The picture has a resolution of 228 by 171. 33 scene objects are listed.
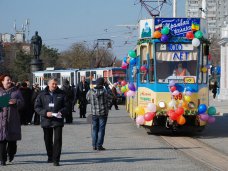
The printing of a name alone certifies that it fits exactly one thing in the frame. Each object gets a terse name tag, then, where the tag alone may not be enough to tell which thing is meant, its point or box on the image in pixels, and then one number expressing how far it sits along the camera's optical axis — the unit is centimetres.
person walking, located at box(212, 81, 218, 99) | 5122
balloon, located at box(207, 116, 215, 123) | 1758
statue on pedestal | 5662
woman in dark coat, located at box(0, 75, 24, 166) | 1129
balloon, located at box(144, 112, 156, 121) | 1708
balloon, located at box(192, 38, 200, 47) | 1741
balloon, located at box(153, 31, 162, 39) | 1752
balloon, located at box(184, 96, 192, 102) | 1709
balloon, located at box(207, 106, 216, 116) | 1767
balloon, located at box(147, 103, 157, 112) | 1702
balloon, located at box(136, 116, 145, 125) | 1731
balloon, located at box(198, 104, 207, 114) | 1716
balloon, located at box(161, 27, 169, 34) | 1738
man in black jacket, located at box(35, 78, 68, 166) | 1137
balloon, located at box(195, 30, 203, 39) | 1746
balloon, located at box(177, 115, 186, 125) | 1680
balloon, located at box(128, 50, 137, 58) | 1995
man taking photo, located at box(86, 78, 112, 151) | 1399
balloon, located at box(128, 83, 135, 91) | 1948
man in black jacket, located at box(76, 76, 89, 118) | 2559
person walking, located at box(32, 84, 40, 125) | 2183
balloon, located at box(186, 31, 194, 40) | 1761
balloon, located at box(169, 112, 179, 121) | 1680
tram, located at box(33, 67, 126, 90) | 4453
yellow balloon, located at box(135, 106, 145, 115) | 1757
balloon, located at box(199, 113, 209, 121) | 1722
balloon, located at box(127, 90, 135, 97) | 1950
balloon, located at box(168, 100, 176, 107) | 1697
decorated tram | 1720
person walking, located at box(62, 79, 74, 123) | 2323
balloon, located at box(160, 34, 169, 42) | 1748
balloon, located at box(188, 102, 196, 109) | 1726
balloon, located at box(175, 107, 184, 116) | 1683
